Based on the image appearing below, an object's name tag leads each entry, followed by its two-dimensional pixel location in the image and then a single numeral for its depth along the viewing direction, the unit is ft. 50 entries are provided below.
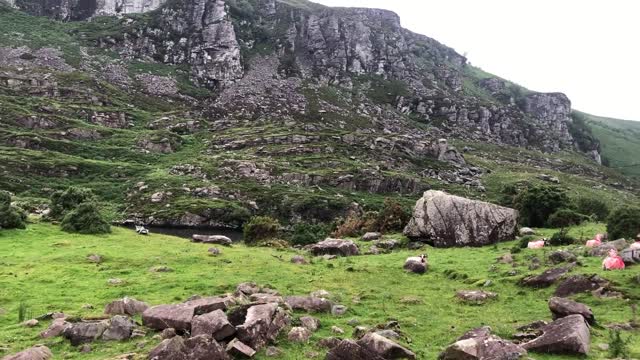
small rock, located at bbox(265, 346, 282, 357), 62.88
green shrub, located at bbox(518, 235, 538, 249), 138.40
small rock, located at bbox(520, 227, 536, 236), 162.30
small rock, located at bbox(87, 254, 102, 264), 123.80
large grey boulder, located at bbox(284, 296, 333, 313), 82.52
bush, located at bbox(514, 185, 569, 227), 201.16
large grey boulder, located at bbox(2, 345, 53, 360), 58.49
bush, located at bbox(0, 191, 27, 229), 160.66
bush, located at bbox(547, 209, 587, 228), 187.73
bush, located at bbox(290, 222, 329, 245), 208.95
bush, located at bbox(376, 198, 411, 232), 200.75
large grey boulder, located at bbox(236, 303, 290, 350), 63.67
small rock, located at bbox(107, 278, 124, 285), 101.30
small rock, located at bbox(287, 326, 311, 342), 67.72
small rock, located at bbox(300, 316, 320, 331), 72.92
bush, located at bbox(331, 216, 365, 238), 205.64
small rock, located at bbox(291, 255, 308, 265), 136.36
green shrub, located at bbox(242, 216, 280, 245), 196.54
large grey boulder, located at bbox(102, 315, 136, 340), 66.54
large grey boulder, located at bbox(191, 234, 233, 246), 173.96
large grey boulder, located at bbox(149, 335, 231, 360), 56.08
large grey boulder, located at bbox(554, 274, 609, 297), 89.30
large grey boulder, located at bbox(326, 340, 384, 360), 59.11
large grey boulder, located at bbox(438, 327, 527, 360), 56.70
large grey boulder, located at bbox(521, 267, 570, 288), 97.55
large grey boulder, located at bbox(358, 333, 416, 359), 60.44
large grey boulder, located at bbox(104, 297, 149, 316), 77.97
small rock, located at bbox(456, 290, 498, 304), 92.47
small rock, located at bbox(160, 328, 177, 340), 65.05
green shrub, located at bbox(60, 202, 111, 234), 173.37
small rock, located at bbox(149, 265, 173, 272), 116.06
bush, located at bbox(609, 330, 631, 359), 58.34
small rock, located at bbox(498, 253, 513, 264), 122.42
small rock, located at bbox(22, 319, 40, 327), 73.13
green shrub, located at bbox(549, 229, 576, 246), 138.00
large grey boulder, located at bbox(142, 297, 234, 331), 67.41
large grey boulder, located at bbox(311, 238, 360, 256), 153.49
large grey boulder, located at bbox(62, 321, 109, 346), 65.98
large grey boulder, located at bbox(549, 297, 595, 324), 72.54
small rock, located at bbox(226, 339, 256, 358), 60.54
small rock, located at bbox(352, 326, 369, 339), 70.36
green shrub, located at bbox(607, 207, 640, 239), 129.94
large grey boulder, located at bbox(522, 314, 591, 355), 60.57
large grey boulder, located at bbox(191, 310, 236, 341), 62.80
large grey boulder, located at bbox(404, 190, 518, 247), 159.02
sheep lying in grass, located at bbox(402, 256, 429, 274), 121.49
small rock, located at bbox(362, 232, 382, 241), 182.22
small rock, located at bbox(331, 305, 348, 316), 82.38
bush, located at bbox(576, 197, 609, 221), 252.83
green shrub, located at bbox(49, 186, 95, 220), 196.69
